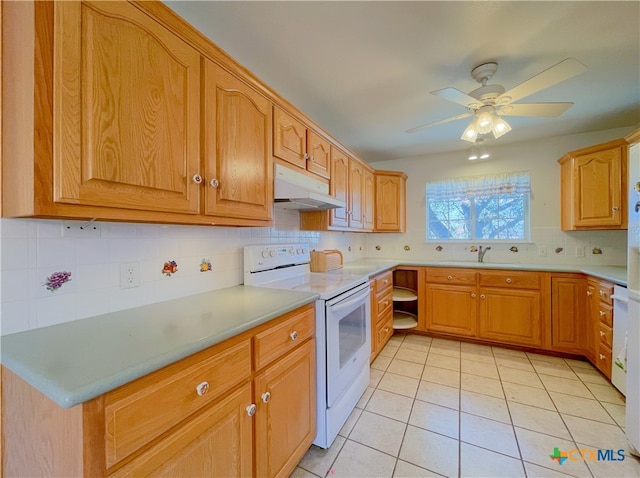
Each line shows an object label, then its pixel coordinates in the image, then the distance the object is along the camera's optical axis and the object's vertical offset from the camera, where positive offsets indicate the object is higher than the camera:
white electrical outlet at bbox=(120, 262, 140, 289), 1.17 -0.17
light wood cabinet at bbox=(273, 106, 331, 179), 1.66 +0.66
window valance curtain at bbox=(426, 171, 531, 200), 3.16 +0.65
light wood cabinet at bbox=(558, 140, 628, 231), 2.39 +0.49
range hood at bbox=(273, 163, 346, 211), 1.61 +0.28
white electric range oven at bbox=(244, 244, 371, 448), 1.49 -0.53
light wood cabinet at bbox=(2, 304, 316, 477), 0.63 -0.53
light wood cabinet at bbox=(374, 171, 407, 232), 3.44 +0.48
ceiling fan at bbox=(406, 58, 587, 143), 1.43 +0.87
